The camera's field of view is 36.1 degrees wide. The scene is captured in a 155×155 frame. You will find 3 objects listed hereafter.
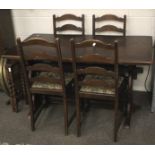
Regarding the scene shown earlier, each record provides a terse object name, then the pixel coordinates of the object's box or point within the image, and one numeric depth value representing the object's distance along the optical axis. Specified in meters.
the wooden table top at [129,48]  1.74
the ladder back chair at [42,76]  1.67
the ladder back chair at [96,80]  1.58
